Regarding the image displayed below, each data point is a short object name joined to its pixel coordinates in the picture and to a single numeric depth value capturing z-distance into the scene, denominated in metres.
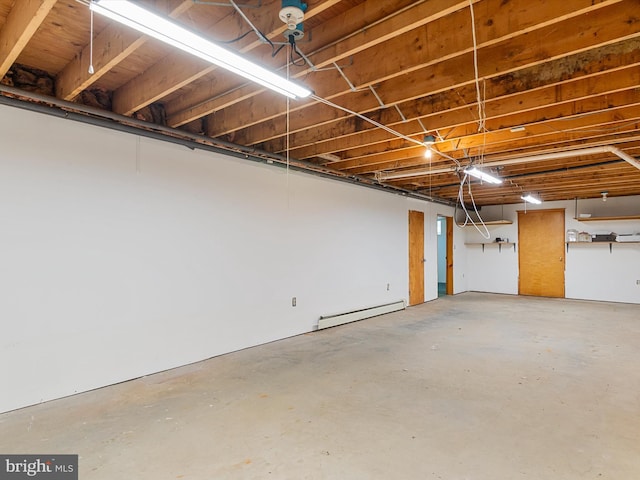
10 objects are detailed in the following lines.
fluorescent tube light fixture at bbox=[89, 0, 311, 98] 1.35
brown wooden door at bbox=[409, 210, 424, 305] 7.37
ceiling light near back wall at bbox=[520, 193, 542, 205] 6.89
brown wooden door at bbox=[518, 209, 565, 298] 8.28
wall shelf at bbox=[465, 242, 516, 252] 8.91
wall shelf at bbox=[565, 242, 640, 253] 7.47
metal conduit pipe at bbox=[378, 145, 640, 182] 3.81
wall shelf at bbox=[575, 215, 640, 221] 7.27
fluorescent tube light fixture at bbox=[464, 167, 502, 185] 4.34
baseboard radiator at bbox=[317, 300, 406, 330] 5.28
